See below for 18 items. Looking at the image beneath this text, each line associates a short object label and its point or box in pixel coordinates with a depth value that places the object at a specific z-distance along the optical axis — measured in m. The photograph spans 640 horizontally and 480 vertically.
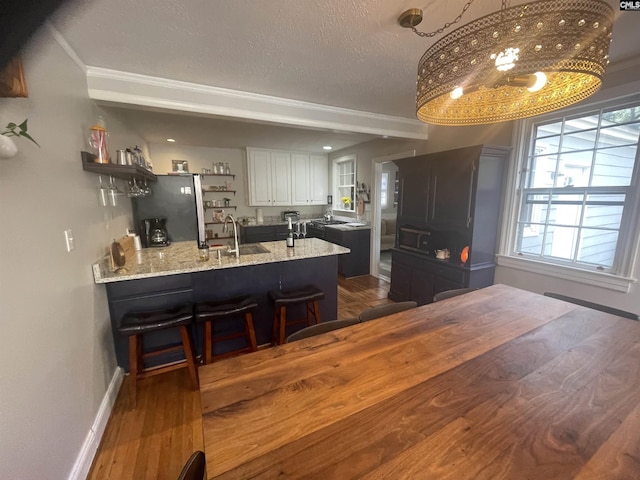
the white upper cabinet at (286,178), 5.19
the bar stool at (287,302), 2.16
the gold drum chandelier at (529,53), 0.78
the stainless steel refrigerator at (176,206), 3.04
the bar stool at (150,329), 1.72
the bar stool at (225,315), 1.93
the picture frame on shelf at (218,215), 5.30
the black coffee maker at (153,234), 2.92
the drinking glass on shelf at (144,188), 2.44
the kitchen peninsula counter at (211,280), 1.97
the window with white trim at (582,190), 1.97
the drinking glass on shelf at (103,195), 2.01
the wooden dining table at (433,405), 0.66
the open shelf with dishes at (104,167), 1.70
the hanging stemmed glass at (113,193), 2.22
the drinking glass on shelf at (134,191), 2.25
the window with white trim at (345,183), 5.12
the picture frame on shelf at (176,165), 3.90
